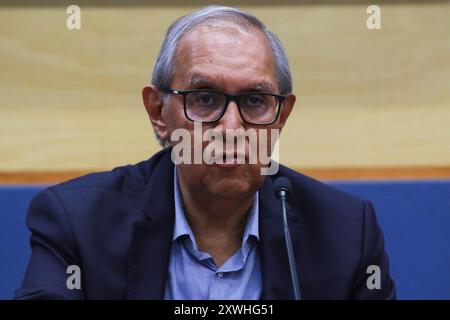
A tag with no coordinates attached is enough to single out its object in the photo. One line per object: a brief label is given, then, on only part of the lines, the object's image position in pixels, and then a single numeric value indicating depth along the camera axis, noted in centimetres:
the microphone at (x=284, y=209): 350
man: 362
